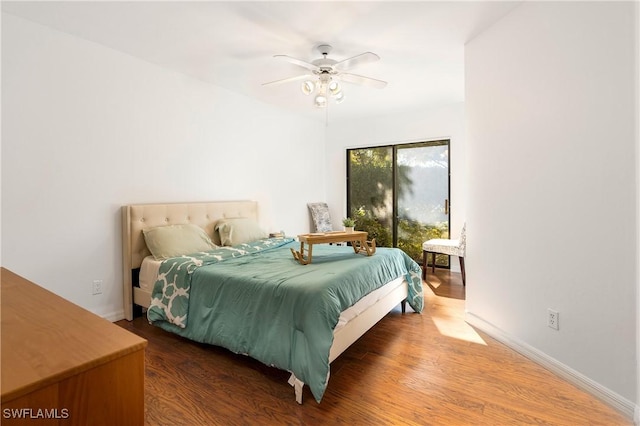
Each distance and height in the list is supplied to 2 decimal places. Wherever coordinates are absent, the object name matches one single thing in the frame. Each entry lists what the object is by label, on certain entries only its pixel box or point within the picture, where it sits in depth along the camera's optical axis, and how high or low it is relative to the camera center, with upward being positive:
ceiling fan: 2.92 +1.21
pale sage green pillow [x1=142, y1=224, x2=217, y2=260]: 3.09 -0.32
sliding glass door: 5.29 +0.23
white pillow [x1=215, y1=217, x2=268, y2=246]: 3.78 -0.28
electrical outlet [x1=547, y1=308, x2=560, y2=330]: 2.25 -0.78
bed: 1.98 -0.63
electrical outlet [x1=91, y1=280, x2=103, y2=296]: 3.01 -0.72
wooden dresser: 0.60 -0.31
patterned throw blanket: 2.64 -0.66
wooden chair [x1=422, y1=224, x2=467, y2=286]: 4.27 -0.56
